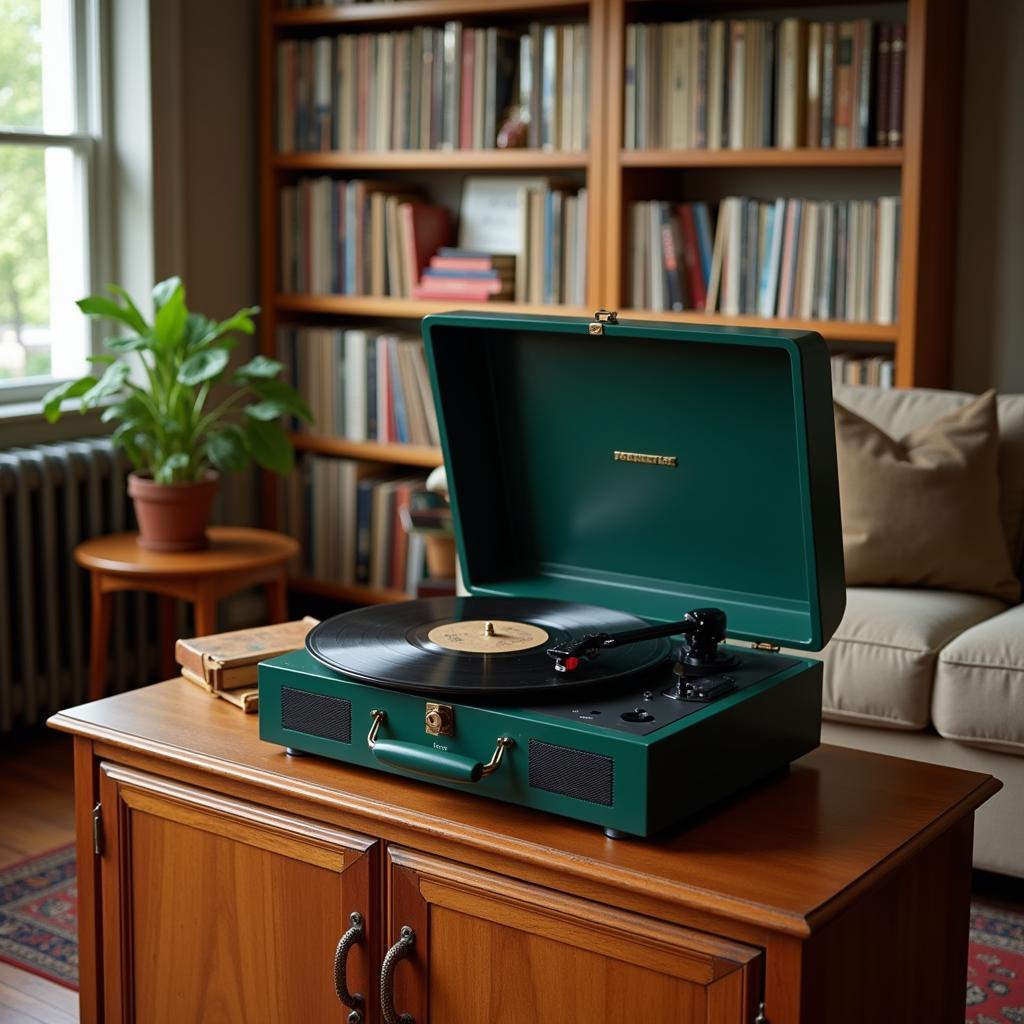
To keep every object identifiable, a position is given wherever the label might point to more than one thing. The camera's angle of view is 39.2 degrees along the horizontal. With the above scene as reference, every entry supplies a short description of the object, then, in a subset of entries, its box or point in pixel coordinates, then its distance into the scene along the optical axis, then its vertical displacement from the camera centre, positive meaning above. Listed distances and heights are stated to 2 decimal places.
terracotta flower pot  3.23 -0.47
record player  1.37 -0.33
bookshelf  3.04 +0.33
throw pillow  2.75 -0.38
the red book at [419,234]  3.75 +0.19
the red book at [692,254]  3.38 +0.13
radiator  3.28 -0.63
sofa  2.42 -0.65
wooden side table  3.13 -0.59
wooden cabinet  1.26 -0.56
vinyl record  1.42 -0.36
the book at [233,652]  1.75 -0.43
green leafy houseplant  3.18 -0.25
